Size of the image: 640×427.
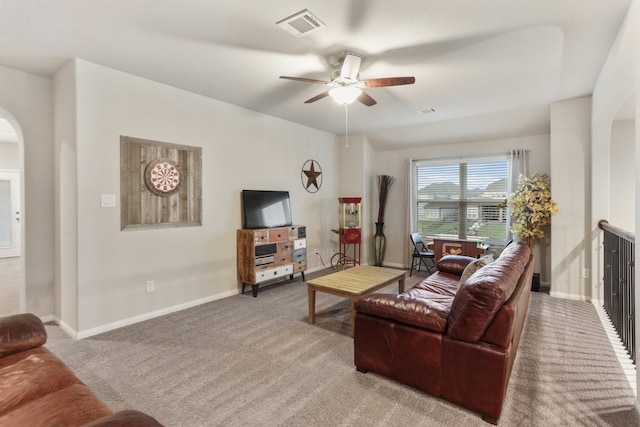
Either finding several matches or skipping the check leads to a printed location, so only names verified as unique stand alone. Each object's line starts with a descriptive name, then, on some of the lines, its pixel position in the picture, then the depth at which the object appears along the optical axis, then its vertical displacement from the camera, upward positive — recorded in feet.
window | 18.26 +0.73
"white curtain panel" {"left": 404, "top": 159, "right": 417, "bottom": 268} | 20.40 +0.41
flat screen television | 15.12 +0.16
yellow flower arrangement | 14.53 +0.16
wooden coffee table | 10.32 -2.43
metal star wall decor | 18.75 +2.06
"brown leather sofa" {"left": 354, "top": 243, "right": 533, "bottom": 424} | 6.06 -2.61
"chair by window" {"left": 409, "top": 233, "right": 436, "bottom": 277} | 18.51 -2.46
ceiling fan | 9.41 +3.76
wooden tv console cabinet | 14.38 -1.96
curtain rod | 18.05 +3.08
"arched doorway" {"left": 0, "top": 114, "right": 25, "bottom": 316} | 23.95 +0.80
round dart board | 11.87 +1.31
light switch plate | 10.69 +0.37
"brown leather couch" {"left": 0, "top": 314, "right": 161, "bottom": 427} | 4.03 -2.54
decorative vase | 20.93 -2.04
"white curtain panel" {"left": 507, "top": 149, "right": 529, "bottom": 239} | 16.88 +2.27
